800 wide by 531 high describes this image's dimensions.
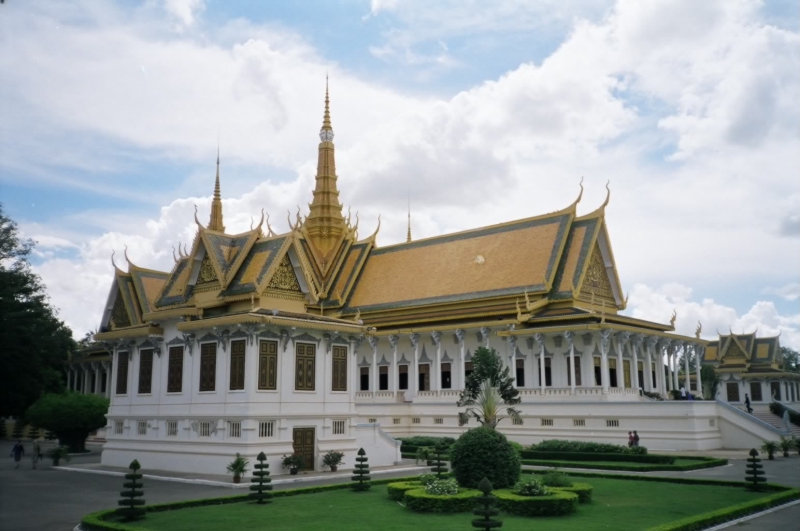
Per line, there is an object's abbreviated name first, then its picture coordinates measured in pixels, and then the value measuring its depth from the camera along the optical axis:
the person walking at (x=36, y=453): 27.24
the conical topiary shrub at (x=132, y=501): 14.90
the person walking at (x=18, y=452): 28.07
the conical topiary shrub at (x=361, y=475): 19.80
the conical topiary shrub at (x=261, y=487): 17.50
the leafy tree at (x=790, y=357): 100.69
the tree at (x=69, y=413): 32.91
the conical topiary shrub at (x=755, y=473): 18.66
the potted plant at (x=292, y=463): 23.52
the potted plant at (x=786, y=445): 28.39
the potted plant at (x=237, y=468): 21.86
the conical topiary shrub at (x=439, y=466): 21.16
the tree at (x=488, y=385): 19.47
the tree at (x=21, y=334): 36.29
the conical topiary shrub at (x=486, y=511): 12.19
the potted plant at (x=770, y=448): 27.22
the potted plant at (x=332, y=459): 24.69
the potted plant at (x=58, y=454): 27.94
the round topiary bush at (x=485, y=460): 17.28
